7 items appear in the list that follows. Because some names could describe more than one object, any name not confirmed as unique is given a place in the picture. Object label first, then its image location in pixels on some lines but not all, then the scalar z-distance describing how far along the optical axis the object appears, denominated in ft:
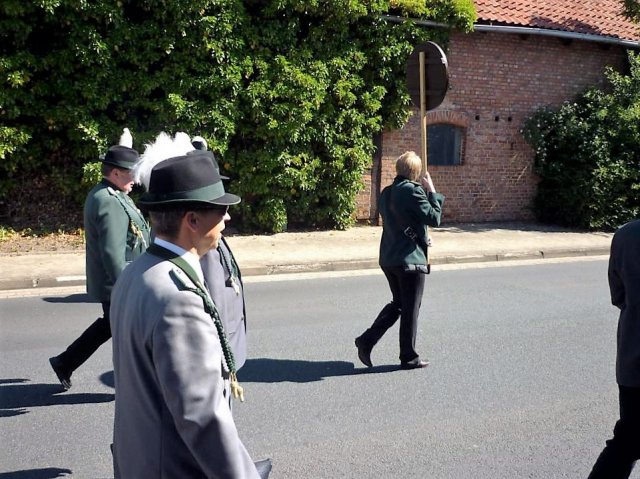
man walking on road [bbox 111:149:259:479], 6.31
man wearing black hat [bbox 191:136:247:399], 11.10
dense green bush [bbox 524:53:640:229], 52.33
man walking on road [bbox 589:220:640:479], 11.00
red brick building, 51.93
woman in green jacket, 18.76
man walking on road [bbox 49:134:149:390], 15.31
